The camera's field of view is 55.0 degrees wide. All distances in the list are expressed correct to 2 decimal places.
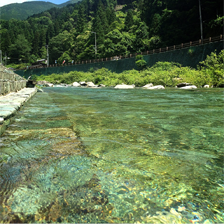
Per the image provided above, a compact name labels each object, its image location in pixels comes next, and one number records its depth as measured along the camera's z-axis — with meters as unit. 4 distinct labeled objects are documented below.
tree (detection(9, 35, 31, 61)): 99.81
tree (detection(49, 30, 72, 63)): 89.12
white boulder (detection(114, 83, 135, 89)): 21.08
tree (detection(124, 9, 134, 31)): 66.50
